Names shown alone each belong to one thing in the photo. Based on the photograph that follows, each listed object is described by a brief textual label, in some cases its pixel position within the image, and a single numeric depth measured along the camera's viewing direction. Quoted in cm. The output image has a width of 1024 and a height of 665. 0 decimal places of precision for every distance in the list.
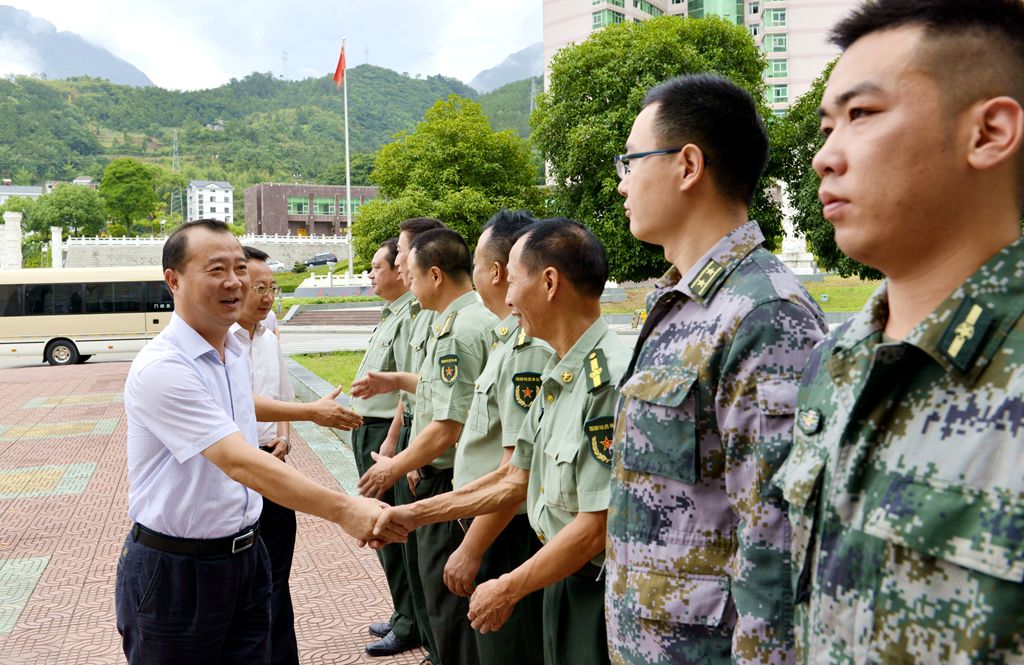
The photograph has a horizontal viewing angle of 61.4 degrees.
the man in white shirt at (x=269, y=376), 375
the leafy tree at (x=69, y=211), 7450
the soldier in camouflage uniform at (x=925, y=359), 100
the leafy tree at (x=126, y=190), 7981
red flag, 3494
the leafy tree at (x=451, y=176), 2750
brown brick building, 8138
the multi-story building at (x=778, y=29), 5250
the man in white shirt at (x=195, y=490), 255
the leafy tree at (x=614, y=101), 2211
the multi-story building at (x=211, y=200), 9988
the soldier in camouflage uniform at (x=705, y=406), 153
